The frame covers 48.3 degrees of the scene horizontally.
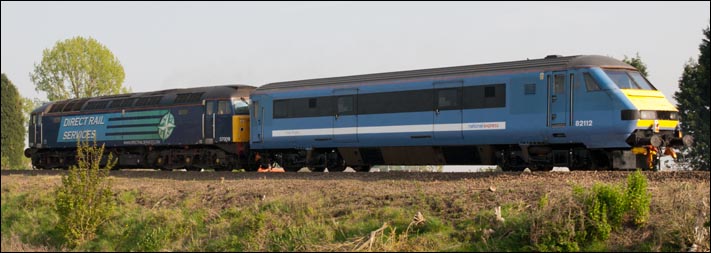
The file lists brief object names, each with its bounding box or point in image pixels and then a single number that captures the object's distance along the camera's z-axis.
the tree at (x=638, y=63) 46.55
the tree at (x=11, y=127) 62.56
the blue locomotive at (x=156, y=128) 30.08
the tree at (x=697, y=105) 44.34
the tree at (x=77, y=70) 58.28
